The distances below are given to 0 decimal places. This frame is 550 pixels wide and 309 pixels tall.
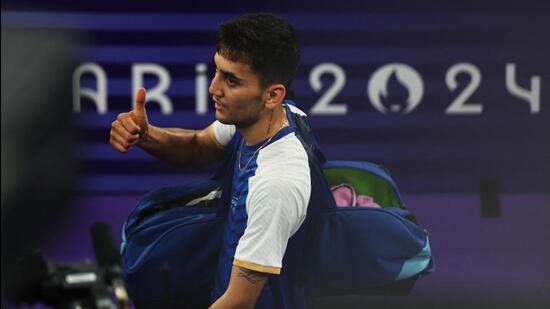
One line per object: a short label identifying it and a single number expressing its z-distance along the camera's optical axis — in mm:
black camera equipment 10338
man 10890
